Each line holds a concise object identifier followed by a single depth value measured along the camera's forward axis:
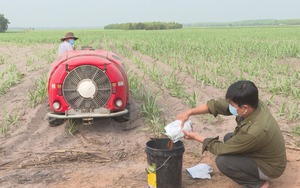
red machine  4.57
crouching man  2.92
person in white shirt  6.83
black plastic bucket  3.16
